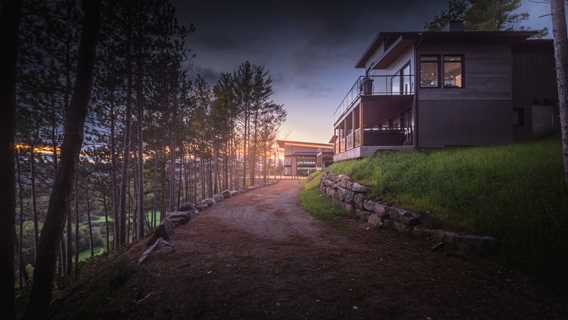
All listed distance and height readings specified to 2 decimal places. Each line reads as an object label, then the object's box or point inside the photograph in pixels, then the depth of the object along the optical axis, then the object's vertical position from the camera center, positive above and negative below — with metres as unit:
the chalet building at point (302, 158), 33.68 +0.93
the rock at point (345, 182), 9.26 -0.84
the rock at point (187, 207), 9.30 -1.87
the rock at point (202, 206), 10.48 -2.04
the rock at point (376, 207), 6.60 -1.44
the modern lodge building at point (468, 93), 12.89 +4.25
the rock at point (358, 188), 8.02 -0.95
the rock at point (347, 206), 8.44 -1.75
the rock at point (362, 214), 7.33 -1.80
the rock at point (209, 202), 11.23 -2.00
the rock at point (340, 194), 9.35 -1.40
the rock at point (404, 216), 5.67 -1.46
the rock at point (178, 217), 7.62 -1.91
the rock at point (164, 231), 6.09 -1.90
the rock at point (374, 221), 6.64 -1.82
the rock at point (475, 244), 4.17 -1.63
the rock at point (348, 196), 8.50 -1.34
